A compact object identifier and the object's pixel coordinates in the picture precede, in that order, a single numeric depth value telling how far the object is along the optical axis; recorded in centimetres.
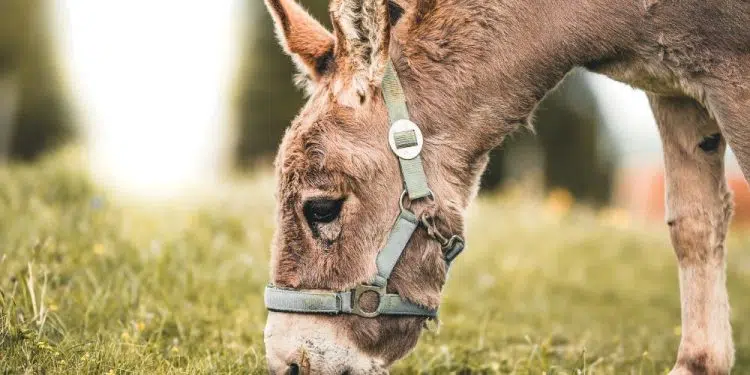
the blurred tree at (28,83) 2650
